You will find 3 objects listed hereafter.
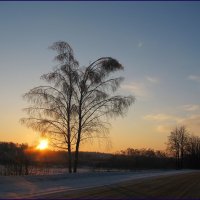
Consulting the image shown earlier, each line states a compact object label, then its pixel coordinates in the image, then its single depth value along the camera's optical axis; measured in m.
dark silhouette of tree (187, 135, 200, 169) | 129.38
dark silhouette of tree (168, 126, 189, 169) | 117.44
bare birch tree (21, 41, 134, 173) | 35.66
